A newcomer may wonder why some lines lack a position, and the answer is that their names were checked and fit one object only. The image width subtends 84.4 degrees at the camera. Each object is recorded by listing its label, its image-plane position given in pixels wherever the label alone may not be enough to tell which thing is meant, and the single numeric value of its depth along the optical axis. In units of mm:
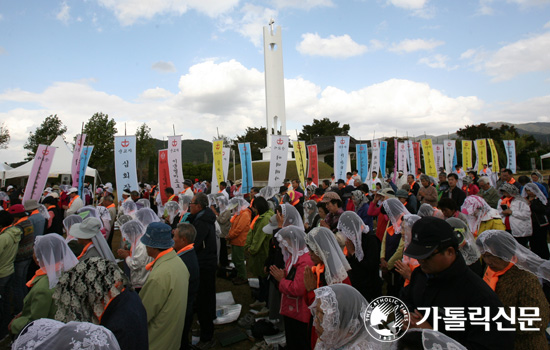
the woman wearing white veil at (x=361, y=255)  3355
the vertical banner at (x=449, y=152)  16969
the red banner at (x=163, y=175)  9766
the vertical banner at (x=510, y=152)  16547
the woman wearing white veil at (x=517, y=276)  2062
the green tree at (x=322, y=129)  43844
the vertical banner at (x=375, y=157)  13878
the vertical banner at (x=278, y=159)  10656
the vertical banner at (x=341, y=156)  12199
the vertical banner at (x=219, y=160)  11828
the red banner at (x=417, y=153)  17094
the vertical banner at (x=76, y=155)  9508
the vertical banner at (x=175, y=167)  9484
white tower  25969
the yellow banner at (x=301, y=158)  11743
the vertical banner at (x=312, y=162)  13297
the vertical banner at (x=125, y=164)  8547
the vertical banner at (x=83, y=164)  9594
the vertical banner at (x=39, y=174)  8273
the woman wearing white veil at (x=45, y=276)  2555
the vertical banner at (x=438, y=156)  16297
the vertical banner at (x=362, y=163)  13430
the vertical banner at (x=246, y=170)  11539
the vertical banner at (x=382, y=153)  14748
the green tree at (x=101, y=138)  27484
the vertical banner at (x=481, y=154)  16608
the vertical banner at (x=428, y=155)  15180
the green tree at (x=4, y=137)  24281
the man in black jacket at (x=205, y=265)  4061
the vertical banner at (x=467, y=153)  16250
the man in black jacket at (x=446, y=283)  1604
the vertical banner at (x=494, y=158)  16375
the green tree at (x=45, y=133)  27328
